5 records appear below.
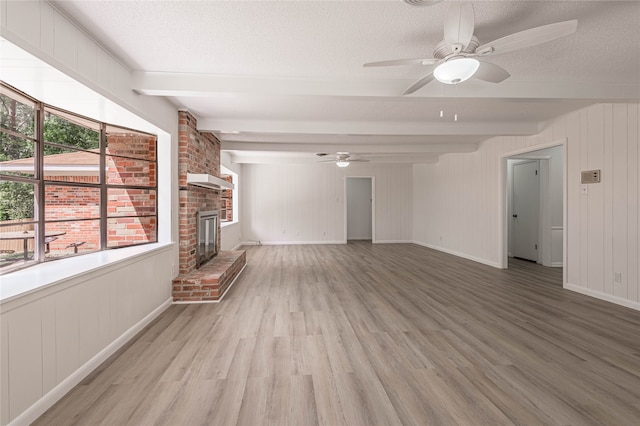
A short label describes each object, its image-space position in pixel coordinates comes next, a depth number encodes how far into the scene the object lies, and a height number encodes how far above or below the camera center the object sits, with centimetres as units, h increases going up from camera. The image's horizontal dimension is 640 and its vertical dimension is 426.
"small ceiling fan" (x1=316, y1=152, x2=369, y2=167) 697 +126
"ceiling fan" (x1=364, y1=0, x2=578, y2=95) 181 +105
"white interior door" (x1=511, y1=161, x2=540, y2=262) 659 +4
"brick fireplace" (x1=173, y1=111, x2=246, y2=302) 389 -22
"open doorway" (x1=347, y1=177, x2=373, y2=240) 1082 +9
